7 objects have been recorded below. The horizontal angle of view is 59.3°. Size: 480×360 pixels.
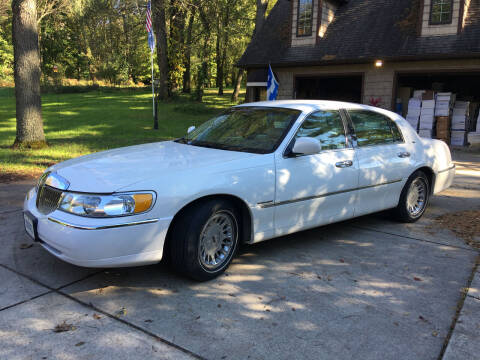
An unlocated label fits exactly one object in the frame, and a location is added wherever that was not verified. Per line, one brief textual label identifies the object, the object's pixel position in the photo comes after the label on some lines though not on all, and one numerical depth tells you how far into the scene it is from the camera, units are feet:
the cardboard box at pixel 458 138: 48.62
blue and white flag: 45.24
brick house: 44.83
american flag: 50.84
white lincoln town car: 10.96
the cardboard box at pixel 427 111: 48.75
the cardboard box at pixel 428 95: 49.03
